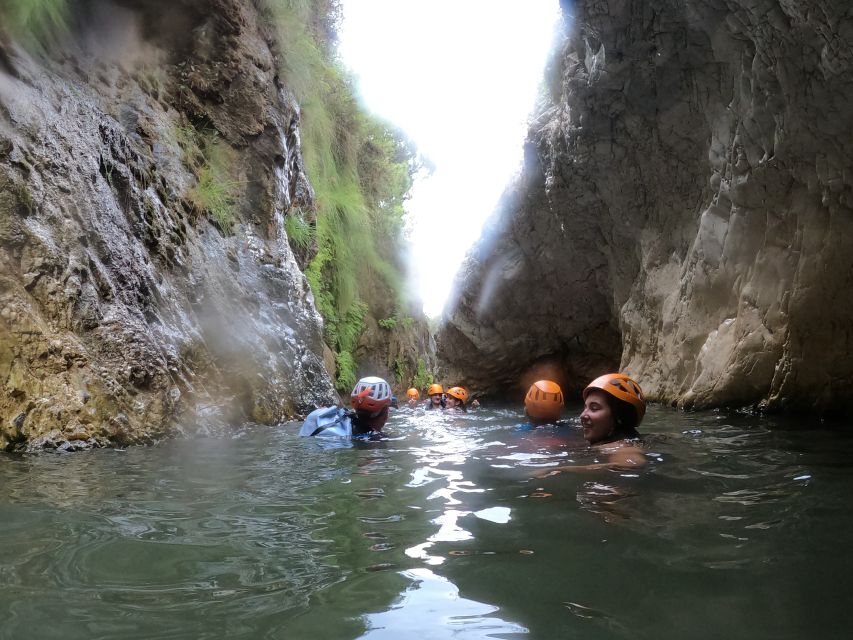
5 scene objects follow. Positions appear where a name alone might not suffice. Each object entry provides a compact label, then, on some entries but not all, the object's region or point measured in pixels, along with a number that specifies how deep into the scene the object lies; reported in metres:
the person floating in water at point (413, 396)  15.05
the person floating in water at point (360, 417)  5.44
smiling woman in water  4.30
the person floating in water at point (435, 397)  11.00
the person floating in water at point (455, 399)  10.45
